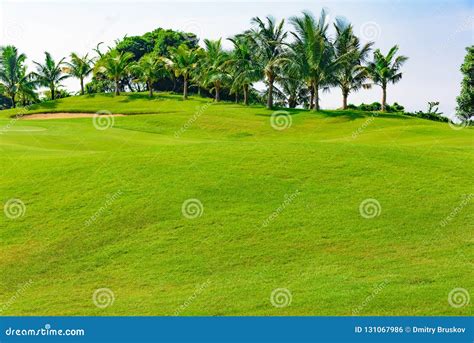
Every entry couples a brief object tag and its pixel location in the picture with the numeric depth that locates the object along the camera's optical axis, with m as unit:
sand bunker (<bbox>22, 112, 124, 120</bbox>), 64.69
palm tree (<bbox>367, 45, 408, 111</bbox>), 63.97
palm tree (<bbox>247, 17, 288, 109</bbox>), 60.44
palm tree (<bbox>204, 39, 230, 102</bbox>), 66.56
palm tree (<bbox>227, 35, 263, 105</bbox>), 60.91
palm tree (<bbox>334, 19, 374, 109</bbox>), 63.16
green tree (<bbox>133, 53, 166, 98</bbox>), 75.94
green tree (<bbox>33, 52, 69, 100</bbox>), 79.69
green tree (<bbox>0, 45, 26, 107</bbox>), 76.00
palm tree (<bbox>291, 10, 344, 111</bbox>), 56.03
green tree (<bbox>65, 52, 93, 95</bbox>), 80.38
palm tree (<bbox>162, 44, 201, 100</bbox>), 74.12
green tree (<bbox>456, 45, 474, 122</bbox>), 69.19
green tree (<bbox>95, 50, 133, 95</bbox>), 75.12
